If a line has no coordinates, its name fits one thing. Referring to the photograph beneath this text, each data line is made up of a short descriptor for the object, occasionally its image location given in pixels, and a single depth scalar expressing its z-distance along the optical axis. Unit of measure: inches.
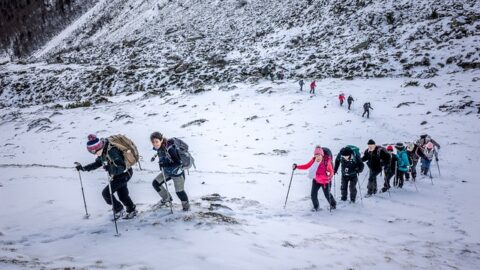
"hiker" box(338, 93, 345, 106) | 1042.9
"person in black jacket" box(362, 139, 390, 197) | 392.2
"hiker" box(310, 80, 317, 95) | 1197.7
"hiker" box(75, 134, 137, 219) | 258.2
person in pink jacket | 322.3
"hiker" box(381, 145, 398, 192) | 414.1
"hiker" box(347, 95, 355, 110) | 994.2
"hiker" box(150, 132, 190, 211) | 264.5
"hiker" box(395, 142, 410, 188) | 440.1
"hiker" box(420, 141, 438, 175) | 490.0
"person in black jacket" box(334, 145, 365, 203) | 351.6
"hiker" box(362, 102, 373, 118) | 899.4
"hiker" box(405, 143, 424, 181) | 487.3
